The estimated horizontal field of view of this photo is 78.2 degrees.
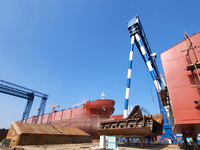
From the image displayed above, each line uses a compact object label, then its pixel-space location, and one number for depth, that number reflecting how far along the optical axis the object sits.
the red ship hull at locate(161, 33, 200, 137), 7.79
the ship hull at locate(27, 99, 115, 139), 25.71
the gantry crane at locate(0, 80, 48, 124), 40.25
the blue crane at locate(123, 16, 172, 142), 28.36
